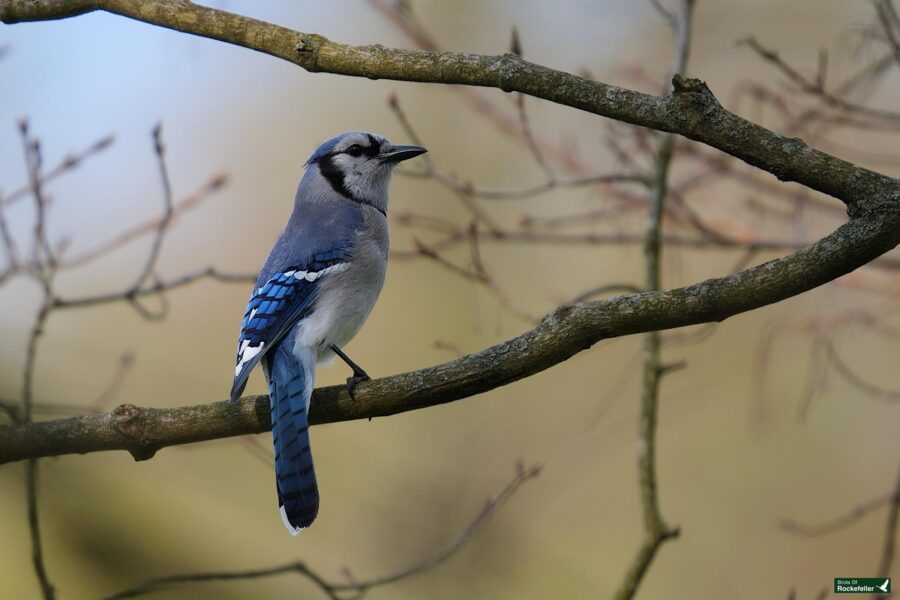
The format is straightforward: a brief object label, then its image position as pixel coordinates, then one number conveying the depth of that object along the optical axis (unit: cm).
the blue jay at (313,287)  541
